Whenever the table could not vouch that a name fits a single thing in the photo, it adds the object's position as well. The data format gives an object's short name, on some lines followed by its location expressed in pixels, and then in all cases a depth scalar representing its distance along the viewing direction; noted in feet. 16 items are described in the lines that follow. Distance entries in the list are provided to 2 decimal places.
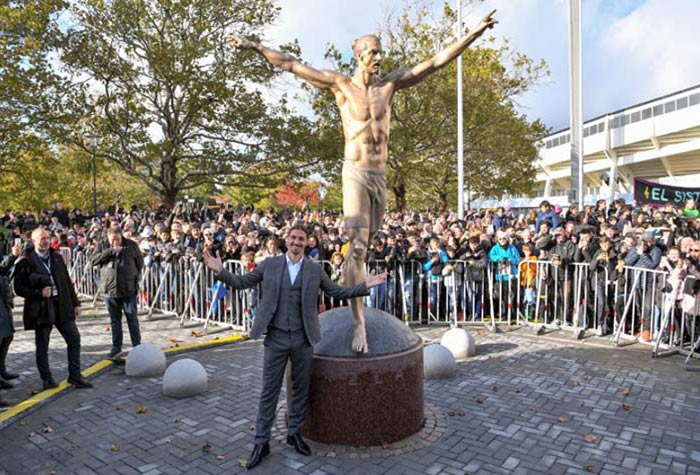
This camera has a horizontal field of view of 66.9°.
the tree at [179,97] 64.34
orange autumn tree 183.47
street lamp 64.95
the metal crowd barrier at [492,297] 30.40
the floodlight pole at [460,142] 69.36
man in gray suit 16.15
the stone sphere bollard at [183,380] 22.20
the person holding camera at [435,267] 35.37
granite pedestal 16.92
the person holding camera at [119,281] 27.27
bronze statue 17.51
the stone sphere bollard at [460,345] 27.50
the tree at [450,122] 84.99
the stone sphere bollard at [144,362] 24.97
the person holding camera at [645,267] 29.96
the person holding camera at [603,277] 31.48
